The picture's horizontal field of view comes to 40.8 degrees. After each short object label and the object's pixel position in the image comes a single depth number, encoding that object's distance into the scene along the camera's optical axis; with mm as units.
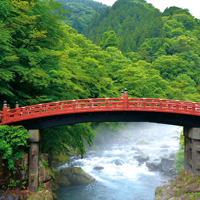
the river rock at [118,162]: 40925
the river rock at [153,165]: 39656
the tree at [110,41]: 92838
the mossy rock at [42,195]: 22711
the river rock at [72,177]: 32469
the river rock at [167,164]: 38953
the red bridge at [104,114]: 23188
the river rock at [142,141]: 54944
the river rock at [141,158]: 42394
